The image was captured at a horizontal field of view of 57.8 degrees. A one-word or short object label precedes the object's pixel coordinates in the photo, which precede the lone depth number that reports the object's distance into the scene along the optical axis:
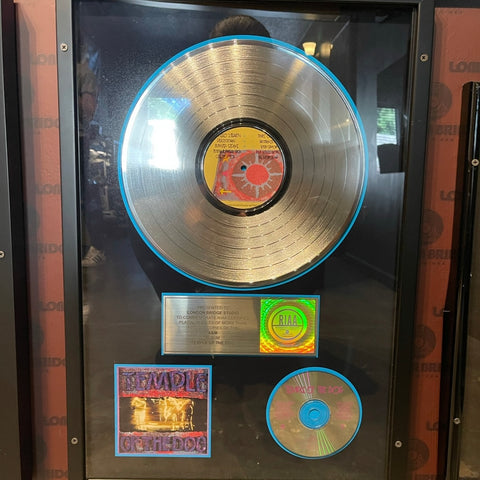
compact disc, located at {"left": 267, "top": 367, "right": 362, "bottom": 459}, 1.01
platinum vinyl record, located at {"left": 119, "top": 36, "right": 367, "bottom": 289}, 0.94
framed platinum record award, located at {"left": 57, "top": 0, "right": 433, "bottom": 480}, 0.94
